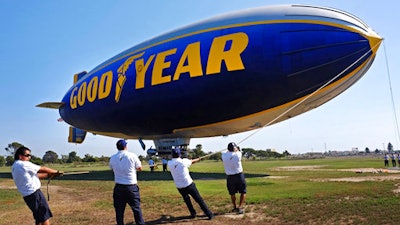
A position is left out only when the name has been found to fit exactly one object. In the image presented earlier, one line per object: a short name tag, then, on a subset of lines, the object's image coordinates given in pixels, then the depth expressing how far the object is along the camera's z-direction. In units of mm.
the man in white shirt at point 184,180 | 9055
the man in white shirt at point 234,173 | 9969
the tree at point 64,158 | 121625
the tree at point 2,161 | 107638
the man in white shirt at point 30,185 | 6945
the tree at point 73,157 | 119750
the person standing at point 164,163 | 28111
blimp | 16438
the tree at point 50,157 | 131300
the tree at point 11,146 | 120700
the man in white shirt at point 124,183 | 7715
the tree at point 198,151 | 96856
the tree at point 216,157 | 100150
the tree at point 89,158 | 110925
